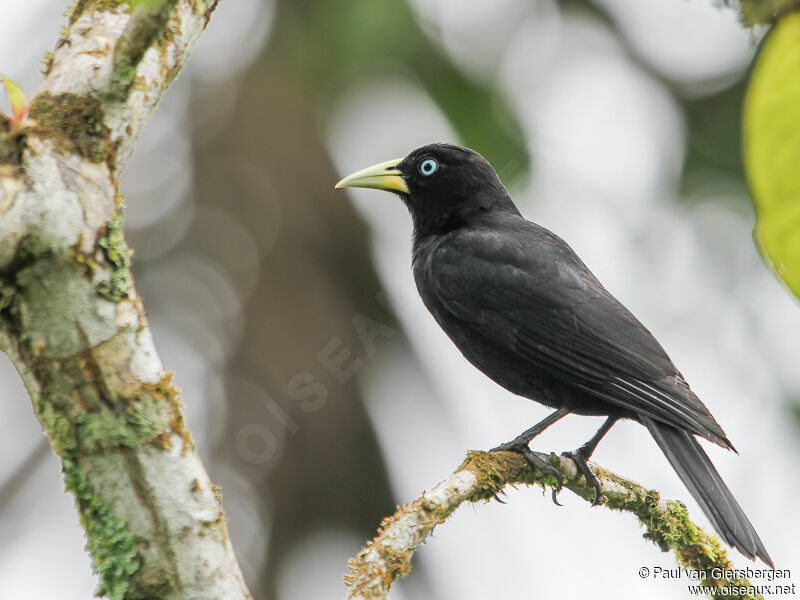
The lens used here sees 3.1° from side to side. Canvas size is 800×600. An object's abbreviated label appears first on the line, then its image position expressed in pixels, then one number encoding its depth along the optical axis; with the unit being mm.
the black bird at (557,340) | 5633
